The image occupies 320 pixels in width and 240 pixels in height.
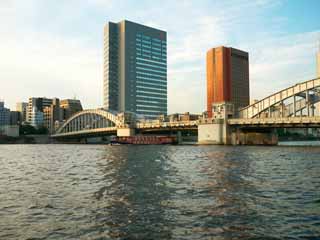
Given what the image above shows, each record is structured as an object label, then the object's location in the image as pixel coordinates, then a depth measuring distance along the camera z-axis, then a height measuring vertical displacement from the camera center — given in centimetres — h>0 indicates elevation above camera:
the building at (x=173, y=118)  18255 +885
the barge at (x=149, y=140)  15950 -174
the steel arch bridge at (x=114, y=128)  18660 +401
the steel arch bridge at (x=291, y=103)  12800 +1180
